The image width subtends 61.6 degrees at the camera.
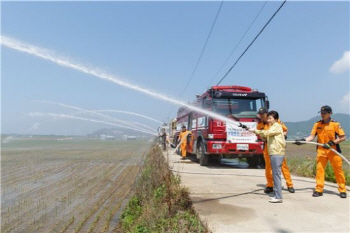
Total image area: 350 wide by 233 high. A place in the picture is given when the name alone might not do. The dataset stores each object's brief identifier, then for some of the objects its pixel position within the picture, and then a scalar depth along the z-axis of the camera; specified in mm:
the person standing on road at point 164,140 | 21784
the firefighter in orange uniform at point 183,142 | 14144
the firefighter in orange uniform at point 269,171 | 6285
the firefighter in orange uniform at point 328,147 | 5832
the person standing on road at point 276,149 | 5445
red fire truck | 10062
